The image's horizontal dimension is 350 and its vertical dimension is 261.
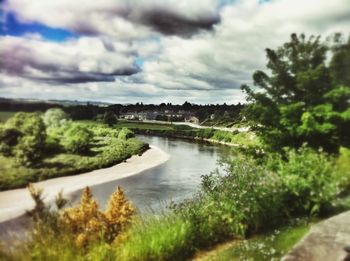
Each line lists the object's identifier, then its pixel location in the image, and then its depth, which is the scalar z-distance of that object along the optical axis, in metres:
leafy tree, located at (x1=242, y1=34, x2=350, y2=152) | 7.72
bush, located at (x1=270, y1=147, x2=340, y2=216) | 8.57
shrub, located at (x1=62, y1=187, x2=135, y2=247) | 6.34
